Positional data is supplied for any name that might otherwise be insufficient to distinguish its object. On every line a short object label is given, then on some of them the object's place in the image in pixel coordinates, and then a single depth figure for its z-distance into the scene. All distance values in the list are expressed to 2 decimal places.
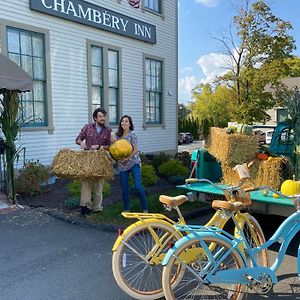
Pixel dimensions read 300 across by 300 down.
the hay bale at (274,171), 5.26
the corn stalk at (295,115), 5.57
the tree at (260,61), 17.62
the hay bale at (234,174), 5.51
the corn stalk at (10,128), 7.36
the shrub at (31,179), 7.98
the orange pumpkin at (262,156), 5.56
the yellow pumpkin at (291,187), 4.62
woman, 6.15
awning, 6.97
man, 6.30
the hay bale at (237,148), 5.61
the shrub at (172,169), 10.80
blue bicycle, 3.22
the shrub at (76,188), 7.79
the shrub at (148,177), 9.49
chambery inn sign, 10.05
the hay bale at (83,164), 6.10
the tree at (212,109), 44.59
